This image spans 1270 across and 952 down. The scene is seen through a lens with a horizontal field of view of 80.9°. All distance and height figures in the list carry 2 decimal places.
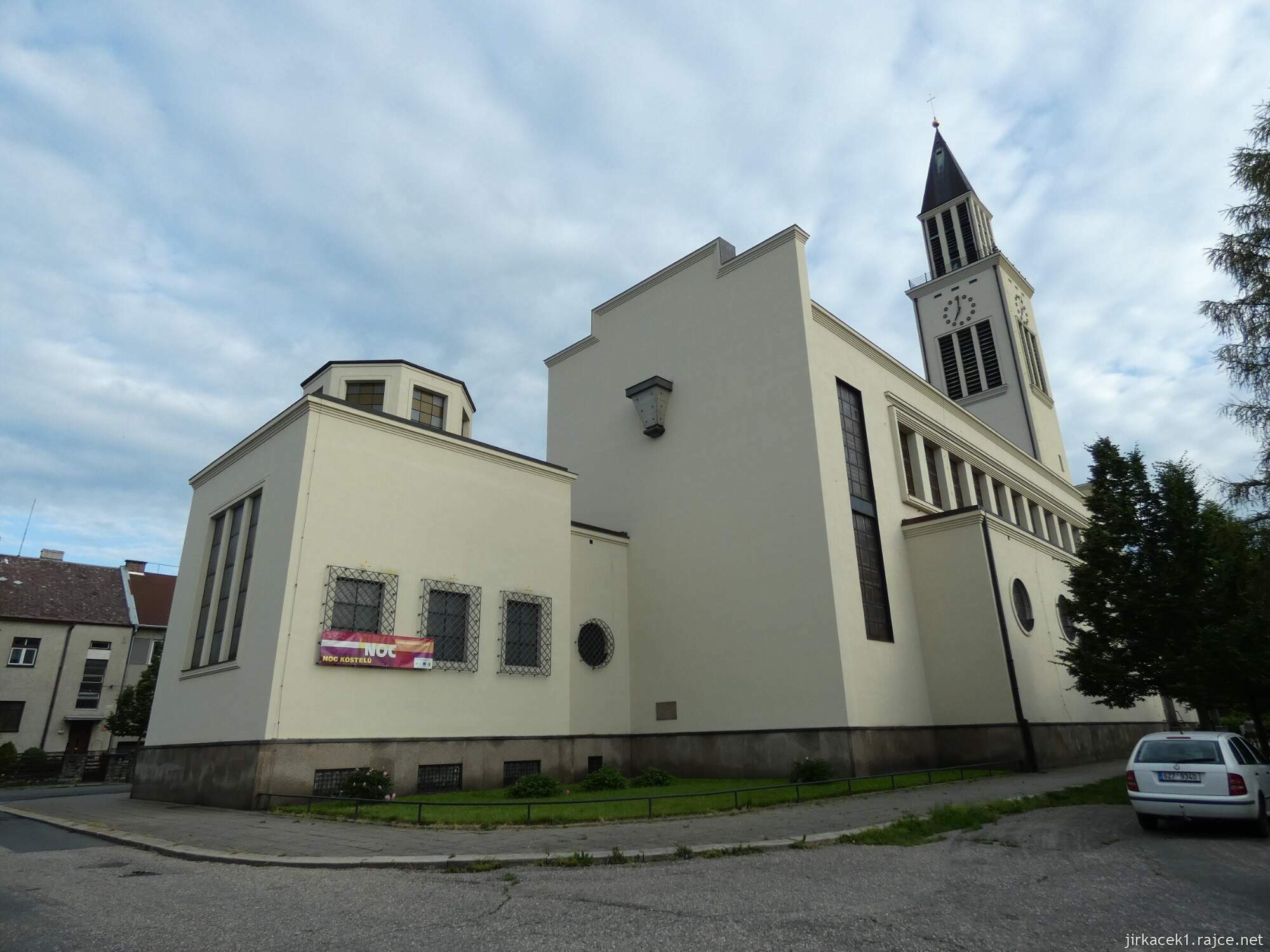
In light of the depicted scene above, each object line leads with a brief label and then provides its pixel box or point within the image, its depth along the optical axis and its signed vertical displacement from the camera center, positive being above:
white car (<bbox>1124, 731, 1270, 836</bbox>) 10.02 -0.65
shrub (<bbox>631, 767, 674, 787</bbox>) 17.48 -0.85
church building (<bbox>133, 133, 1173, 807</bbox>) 15.98 +3.99
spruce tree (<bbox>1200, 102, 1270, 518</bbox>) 14.38 +8.20
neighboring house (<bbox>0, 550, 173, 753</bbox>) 36.16 +4.72
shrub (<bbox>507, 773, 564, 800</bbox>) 15.12 -0.85
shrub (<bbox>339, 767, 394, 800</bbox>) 14.21 -0.72
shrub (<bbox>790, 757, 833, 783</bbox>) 16.77 -0.73
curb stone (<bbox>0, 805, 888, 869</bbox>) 8.32 -1.23
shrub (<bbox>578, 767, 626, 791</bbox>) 16.73 -0.82
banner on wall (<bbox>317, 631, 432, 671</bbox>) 15.29 +1.94
